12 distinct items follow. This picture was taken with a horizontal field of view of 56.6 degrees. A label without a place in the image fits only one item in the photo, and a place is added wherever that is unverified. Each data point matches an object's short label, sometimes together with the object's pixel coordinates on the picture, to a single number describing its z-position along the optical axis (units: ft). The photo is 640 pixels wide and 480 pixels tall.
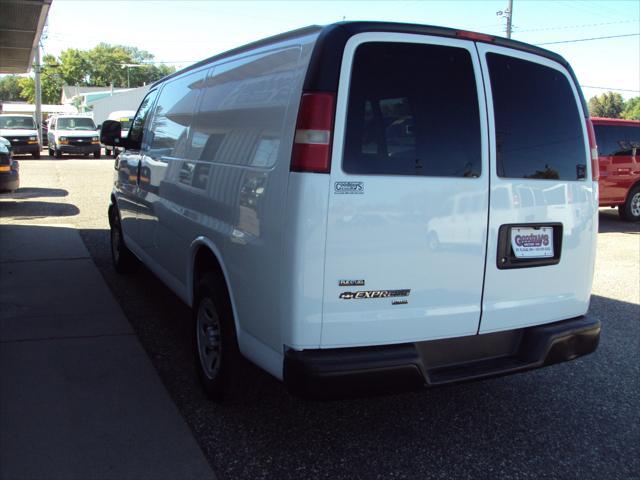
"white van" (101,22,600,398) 8.75
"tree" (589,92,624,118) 324.19
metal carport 37.24
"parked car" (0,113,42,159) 81.00
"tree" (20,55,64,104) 354.08
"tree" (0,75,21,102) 506.07
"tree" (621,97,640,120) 312.34
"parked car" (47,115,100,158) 88.58
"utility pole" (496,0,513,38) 110.63
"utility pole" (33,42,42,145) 116.26
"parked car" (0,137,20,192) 33.50
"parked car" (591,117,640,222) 39.19
